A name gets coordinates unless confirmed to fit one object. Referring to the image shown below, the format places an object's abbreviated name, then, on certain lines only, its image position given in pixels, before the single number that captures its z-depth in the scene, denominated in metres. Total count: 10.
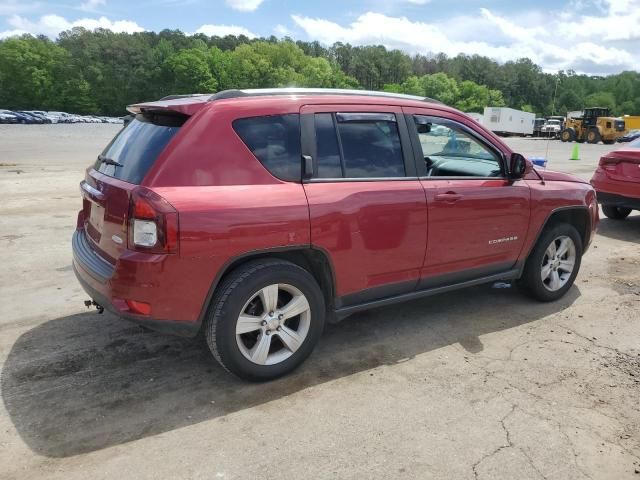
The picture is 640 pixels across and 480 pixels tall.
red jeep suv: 3.00
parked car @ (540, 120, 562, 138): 51.41
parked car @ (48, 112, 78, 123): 69.17
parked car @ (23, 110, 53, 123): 63.73
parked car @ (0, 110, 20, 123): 57.77
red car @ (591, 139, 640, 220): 7.72
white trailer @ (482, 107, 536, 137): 61.25
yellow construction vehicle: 42.56
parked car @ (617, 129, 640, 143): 44.29
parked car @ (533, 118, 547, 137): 64.16
